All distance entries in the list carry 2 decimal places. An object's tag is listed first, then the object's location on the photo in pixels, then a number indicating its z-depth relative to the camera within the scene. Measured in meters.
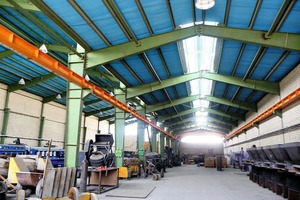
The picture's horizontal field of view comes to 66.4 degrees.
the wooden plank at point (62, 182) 6.19
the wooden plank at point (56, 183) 6.04
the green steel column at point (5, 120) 14.91
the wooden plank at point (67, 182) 6.41
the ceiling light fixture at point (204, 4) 7.57
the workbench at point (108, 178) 10.45
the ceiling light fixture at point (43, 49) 7.45
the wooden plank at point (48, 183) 5.88
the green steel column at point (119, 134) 13.52
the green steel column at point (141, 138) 17.23
